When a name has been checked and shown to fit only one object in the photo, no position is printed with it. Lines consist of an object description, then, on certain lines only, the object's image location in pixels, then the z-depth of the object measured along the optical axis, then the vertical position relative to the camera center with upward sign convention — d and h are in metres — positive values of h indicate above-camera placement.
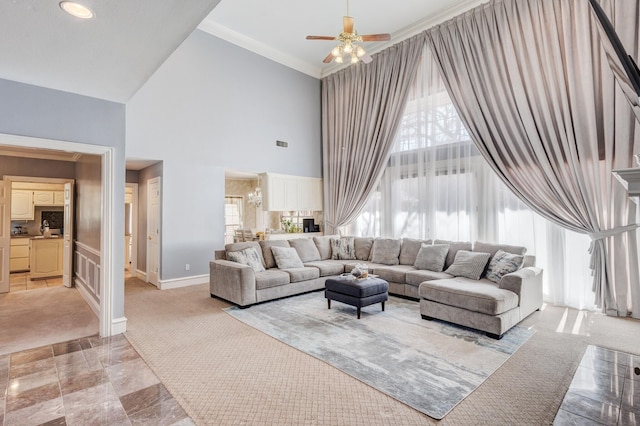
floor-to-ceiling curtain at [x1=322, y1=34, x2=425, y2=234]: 6.77 +2.17
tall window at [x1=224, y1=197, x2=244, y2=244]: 10.25 +0.04
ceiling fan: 4.45 +2.49
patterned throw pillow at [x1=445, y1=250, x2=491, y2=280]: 4.63 -0.72
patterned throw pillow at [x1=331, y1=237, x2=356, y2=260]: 6.60 -0.68
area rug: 2.53 -1.33
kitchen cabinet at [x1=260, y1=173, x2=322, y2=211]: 7.53 +0.58
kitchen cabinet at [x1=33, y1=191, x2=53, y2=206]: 7.78 +0.46
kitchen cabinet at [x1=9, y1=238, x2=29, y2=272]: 7.40 -0.87
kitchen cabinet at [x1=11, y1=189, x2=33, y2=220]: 7.53 +0.28
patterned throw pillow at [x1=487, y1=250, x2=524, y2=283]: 4.29 -0.67
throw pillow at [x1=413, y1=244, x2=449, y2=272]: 5.22 -0.69
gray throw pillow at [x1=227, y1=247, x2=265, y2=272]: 4.98 -0.65
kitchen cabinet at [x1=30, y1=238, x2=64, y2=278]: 6.85 -0.87
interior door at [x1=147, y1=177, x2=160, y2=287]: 6.06 -0.27
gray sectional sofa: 3.73 -0.87
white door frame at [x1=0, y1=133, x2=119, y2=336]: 3.61 -0.31
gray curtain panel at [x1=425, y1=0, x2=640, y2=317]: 4.18 +1.42
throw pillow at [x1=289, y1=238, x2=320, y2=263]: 6.21 -0.64
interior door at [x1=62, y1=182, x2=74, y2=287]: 5.91 -0.38
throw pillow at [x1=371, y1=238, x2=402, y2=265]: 5.94 -0.67
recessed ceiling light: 2.03 +1.34
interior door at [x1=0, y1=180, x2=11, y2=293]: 5.55 -0.30
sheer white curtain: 4.81 +0.27
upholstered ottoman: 4.17 -1.01
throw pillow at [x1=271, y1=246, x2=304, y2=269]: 5.47 -0.72
